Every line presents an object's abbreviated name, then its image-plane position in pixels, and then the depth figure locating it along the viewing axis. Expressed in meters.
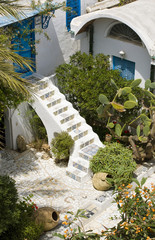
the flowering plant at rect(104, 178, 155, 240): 7.83
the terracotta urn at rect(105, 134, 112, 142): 12.59
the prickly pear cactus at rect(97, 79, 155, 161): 11.66
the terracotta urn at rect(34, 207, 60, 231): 9.61
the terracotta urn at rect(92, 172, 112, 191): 11.14
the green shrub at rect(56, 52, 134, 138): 12.46
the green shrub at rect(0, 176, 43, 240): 8.15
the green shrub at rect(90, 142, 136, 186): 11.26
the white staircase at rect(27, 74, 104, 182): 11.94
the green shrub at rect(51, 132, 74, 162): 12.02
